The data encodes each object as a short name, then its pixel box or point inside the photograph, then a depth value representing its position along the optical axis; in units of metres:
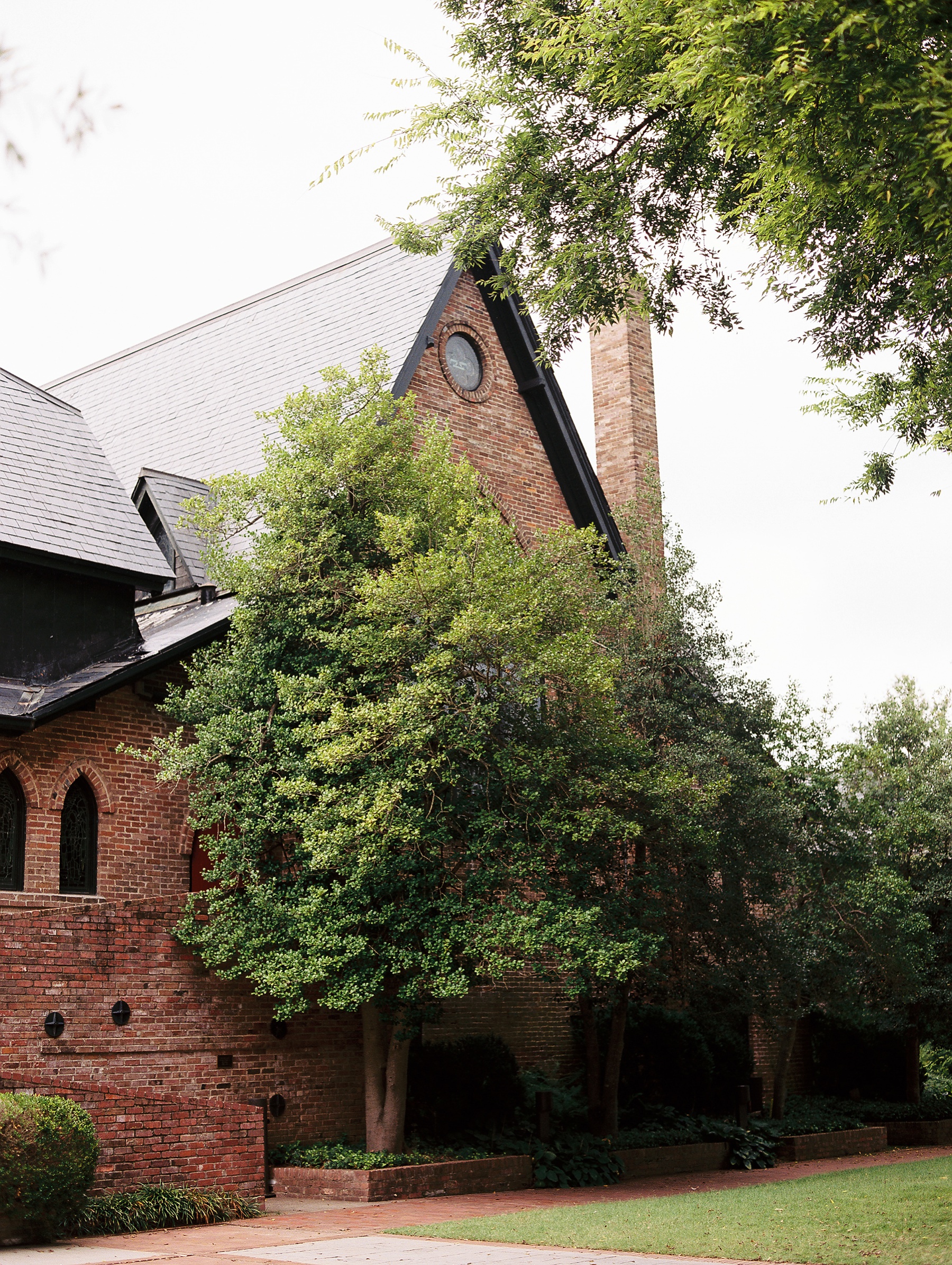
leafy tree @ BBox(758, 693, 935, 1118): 17.39
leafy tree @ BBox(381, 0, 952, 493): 6.73
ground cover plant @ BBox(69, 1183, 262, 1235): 11.16
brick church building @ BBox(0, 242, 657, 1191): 13.28
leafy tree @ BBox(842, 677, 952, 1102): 21.34
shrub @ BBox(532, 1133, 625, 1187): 14.88
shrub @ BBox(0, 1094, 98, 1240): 10.10
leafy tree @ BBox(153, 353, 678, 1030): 13.38
